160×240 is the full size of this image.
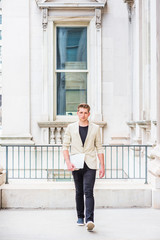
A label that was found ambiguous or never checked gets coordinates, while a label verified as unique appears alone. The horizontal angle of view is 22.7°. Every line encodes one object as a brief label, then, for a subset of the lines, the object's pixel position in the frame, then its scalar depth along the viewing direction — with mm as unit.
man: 5559
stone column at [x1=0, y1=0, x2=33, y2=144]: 11422
